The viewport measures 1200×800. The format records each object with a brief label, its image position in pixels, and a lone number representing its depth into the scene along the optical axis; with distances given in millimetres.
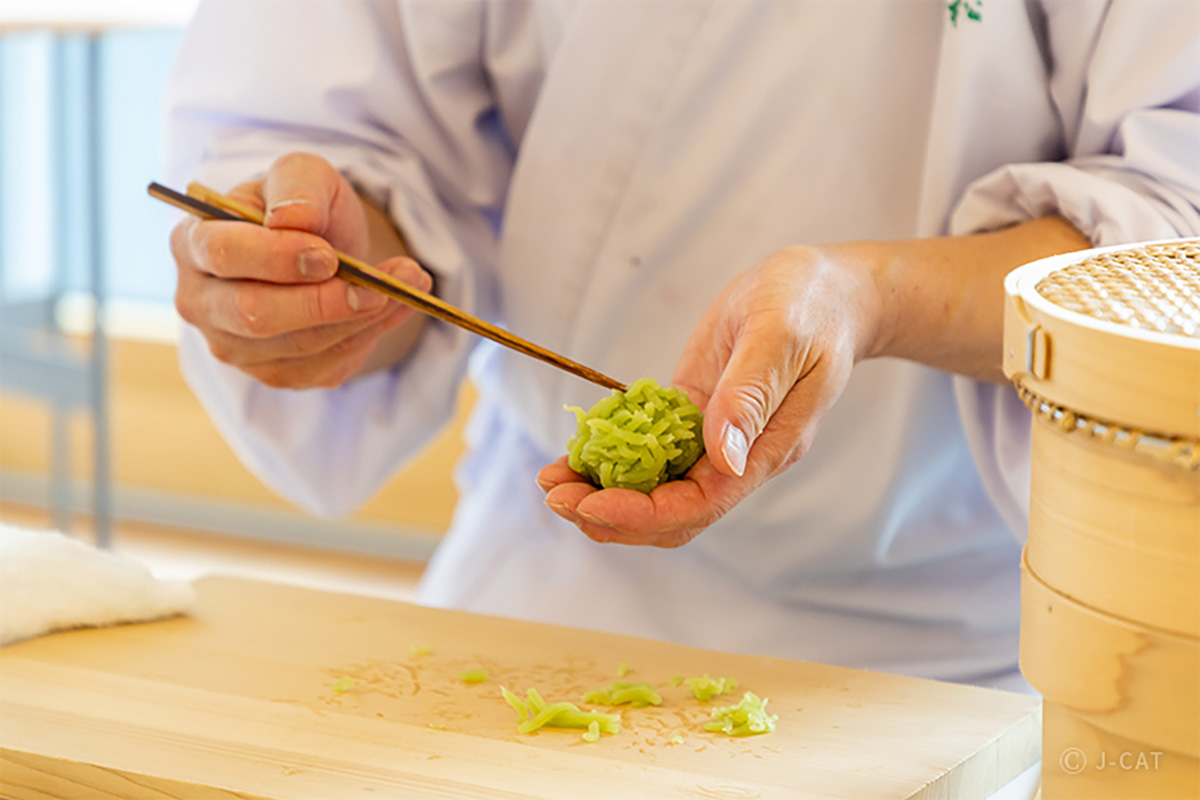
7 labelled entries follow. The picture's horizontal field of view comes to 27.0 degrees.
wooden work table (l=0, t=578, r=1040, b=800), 778
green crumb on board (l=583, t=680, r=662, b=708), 834
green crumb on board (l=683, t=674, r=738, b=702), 838
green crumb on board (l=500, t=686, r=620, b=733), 809
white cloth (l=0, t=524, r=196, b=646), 876
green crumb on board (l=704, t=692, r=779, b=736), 810
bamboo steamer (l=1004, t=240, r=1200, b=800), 680
